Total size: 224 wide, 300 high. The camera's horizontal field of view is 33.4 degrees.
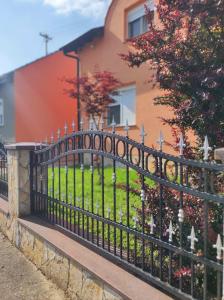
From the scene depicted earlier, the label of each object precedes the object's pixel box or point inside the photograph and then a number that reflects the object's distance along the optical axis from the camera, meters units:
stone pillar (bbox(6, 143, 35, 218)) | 4.84
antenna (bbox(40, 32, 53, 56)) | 34.26
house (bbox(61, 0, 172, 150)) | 11.29
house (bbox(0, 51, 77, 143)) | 18.09
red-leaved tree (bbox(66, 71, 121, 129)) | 10.10
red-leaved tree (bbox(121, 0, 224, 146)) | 2.86
